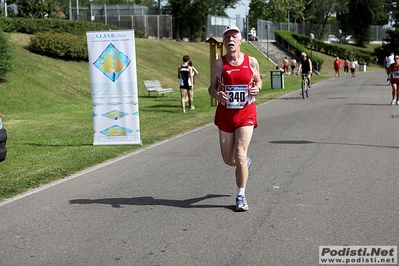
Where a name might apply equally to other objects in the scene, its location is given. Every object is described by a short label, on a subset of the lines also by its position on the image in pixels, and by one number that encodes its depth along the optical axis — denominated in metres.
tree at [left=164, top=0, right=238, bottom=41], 58.78
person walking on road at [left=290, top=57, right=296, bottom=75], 58.56
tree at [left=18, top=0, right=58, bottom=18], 42.16
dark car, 9.45
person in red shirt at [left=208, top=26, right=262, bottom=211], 7.18
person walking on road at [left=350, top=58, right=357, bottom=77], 57.84
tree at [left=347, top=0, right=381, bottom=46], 98.94
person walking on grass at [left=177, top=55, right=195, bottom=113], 20.70
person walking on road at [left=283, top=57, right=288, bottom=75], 56.94
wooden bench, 29.75
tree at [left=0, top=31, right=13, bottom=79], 25.44
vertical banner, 13.32
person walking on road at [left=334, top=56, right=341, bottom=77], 55.31
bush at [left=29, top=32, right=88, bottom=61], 32.41
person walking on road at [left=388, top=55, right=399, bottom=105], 21.08
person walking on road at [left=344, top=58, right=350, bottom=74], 65.81
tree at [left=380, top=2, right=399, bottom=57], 92.62
